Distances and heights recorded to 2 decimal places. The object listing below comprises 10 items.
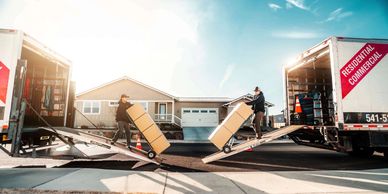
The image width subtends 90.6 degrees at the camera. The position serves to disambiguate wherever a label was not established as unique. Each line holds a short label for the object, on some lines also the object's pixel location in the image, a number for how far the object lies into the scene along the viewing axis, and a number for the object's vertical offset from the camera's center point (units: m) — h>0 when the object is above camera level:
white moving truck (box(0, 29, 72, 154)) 4.57 +0.78
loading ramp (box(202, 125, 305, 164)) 6.01 -0.93
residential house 21.66 +1.02
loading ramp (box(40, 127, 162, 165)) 5.37 -0.81
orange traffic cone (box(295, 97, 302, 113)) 7.66 +0.41
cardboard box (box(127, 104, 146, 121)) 5.97 +0.11
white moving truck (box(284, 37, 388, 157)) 5.76 +0.76
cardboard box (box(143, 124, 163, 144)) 6.00 -0.58
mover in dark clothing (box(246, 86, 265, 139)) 6.42 +0.29
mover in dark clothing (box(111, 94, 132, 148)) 6.33 -0.09
